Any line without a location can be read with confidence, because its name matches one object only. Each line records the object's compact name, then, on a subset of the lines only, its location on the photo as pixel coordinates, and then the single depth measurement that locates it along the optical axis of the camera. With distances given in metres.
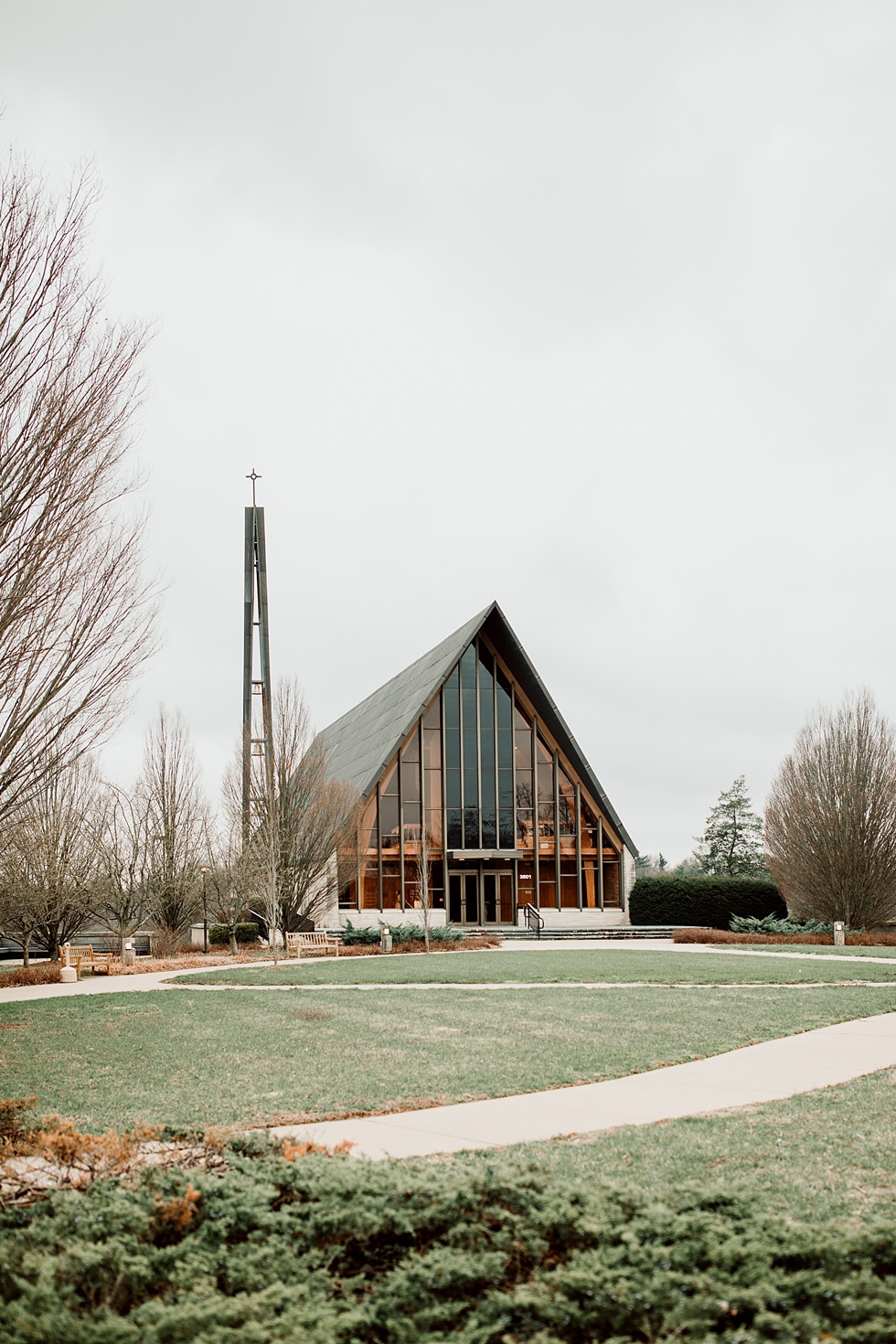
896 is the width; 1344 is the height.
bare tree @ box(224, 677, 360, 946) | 30.25
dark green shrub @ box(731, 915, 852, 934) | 31.83
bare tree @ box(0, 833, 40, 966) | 24.75
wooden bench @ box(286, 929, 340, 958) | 26.39
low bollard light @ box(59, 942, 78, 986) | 21.05
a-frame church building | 39.06
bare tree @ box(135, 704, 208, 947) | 30.08
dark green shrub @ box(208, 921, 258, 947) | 31.73
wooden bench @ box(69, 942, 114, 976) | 22.54
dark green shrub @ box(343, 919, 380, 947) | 29.44
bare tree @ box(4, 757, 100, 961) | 25.12
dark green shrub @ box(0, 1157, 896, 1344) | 3.35
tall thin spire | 30.59
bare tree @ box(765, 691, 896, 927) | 32.62
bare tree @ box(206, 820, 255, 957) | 30.14
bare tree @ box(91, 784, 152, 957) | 28.98
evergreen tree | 69.88
